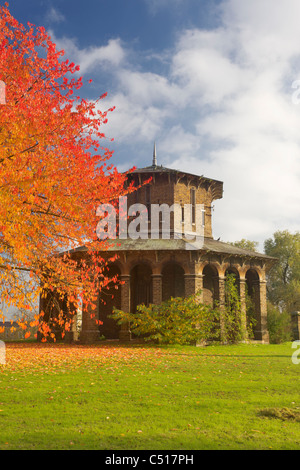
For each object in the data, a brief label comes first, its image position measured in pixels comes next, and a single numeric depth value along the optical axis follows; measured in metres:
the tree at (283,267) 44.42
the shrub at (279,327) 27.75
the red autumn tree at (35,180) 9.27
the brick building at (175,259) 24.31
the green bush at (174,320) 20.91
